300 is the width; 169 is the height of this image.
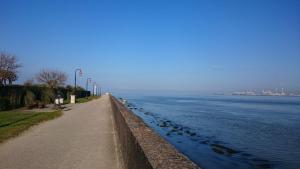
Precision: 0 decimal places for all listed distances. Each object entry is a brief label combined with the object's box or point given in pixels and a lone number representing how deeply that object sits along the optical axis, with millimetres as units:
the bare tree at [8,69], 37054
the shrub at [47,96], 27315
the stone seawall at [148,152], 3090
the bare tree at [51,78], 54732
